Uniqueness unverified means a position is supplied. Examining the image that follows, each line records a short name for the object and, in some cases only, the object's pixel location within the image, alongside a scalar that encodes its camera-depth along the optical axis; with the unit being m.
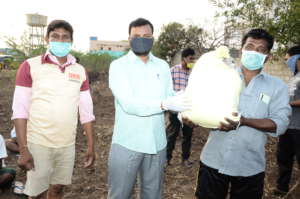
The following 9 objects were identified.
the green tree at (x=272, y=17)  5.05
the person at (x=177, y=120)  4.25
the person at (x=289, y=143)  3.26
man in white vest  2.14
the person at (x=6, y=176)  3.19
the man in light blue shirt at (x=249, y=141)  1.88
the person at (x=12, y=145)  4.17
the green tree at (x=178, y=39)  13.84
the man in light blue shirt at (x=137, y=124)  1.97
